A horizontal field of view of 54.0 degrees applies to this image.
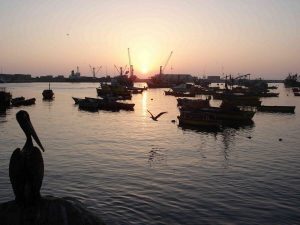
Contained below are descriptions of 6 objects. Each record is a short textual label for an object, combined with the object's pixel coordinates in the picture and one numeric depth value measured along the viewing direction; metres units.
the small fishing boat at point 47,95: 122.56
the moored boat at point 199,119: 56.09
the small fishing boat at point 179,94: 138.61
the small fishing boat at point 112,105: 86.91
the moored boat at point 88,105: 85.08
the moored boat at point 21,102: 95.03
